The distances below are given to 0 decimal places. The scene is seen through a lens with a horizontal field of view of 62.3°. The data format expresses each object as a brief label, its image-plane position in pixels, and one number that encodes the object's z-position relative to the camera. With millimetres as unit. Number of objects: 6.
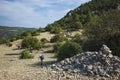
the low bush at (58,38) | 17229
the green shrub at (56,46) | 13963
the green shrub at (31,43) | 15580
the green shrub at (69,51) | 8963
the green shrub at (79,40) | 12049
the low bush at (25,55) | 11397
